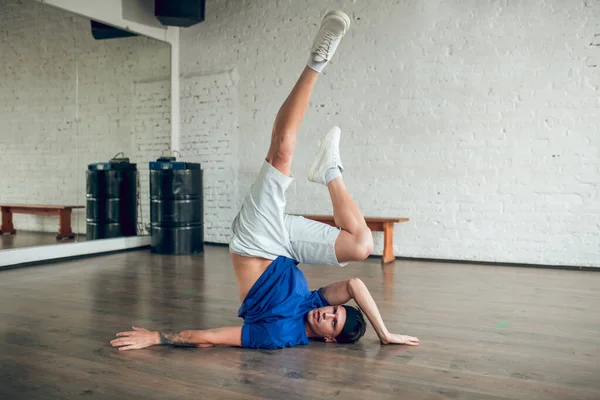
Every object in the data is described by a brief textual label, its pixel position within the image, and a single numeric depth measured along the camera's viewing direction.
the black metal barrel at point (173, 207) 5.94
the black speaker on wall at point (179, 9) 6.04
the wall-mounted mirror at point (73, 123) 5.12
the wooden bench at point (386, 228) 5.44
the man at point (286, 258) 2.49
